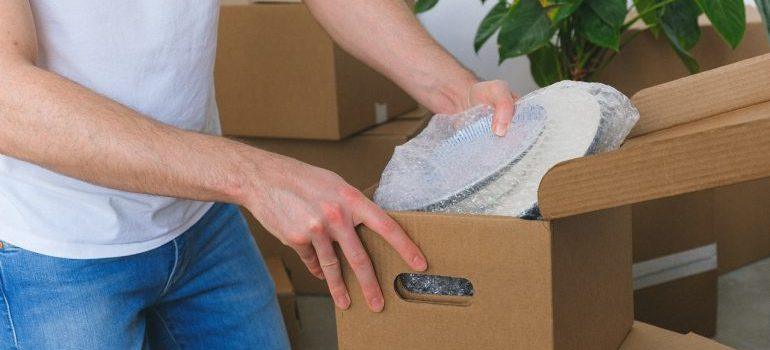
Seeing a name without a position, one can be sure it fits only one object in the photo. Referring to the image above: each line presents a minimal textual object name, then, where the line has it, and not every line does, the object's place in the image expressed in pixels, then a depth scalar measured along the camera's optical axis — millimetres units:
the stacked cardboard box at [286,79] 2211
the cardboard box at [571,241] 692
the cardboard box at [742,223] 2479
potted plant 1834
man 852
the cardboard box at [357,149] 2371
